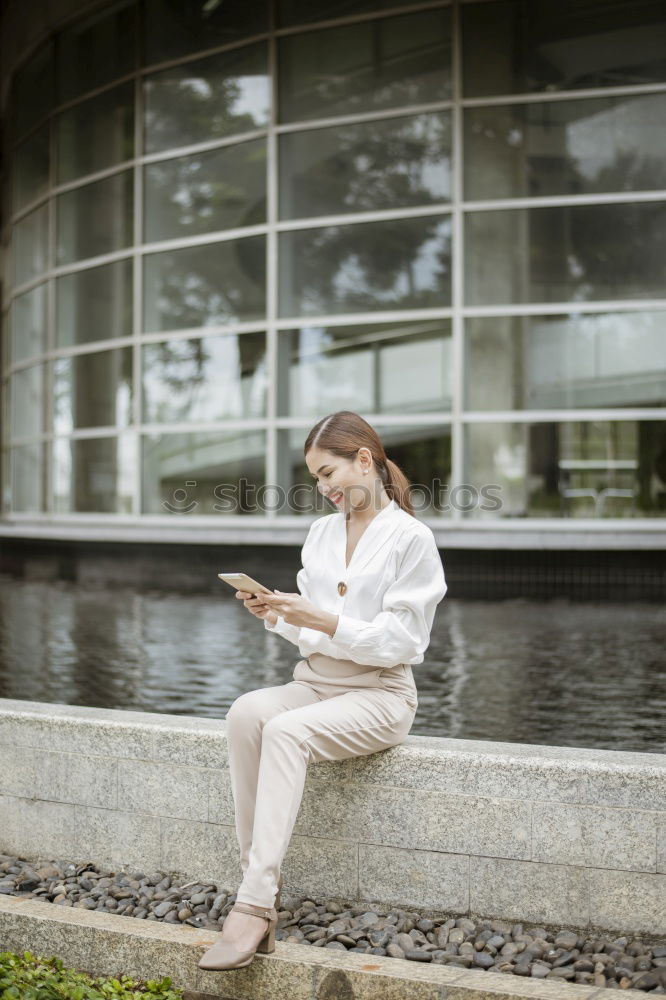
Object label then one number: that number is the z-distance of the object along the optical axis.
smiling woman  3.51
